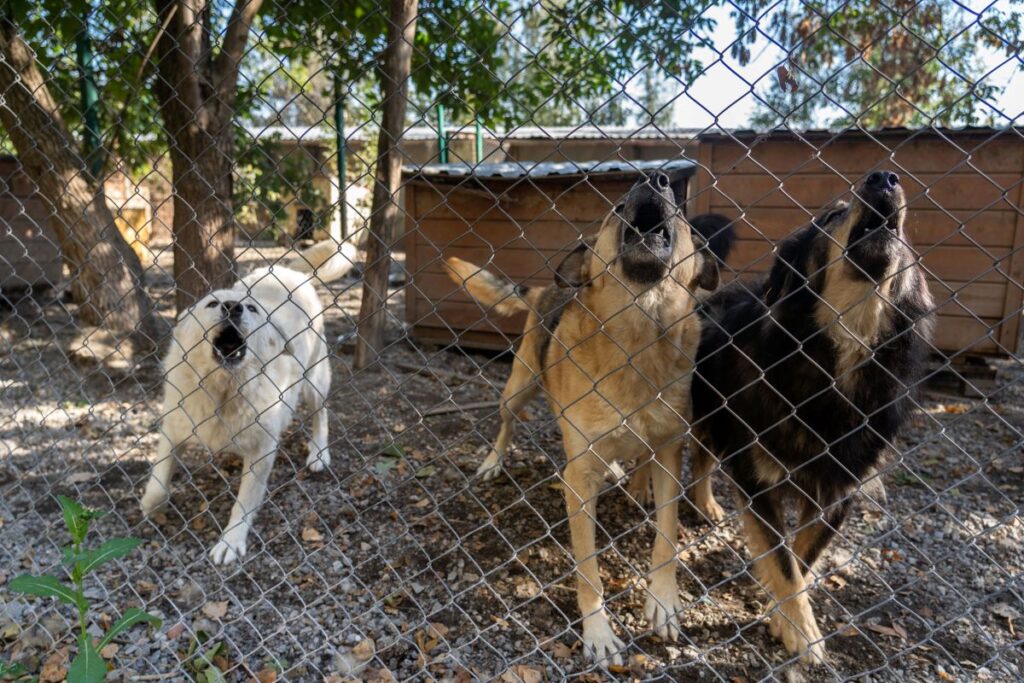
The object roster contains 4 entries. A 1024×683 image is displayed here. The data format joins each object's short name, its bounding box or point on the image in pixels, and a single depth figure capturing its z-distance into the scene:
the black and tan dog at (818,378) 2.07
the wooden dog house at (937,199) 5.00
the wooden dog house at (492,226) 5.25
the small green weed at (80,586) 1.92
